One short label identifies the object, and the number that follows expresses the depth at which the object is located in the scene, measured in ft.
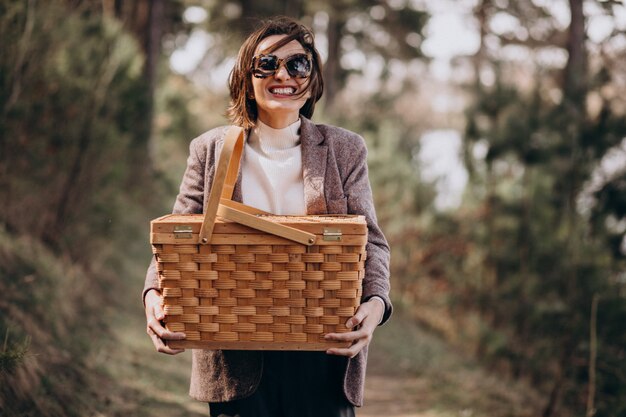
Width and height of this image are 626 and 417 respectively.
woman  7.06
